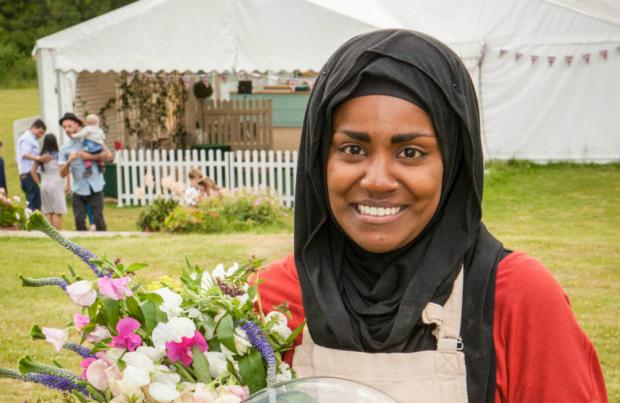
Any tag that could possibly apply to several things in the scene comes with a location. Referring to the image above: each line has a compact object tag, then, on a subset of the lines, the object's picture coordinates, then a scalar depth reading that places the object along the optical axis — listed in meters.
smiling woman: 1.32
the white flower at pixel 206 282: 1.37
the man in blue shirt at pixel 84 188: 12.55
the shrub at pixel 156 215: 12.55
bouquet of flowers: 1.24
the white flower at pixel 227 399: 1.21
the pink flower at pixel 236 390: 1.24
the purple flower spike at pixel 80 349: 1.28
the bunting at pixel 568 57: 16.47
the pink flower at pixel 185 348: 1.26
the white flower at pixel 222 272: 1.39
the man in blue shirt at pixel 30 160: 13.97
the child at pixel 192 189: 13.02
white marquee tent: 13.55
